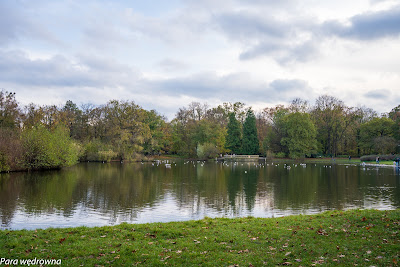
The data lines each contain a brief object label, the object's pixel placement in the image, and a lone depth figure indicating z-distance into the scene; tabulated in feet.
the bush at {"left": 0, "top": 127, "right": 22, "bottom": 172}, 111.24
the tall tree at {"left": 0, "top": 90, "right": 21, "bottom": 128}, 152.05
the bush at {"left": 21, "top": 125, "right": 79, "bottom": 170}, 122.62
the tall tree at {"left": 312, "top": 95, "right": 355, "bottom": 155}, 249.96
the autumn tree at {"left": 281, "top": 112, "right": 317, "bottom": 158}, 230.48
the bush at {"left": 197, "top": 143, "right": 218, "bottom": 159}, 246.06
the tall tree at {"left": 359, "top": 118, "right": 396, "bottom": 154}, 209.26
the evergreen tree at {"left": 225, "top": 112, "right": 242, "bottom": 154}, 270.05
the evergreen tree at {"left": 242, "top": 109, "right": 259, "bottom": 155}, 264.52
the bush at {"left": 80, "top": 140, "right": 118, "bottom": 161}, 197.57
